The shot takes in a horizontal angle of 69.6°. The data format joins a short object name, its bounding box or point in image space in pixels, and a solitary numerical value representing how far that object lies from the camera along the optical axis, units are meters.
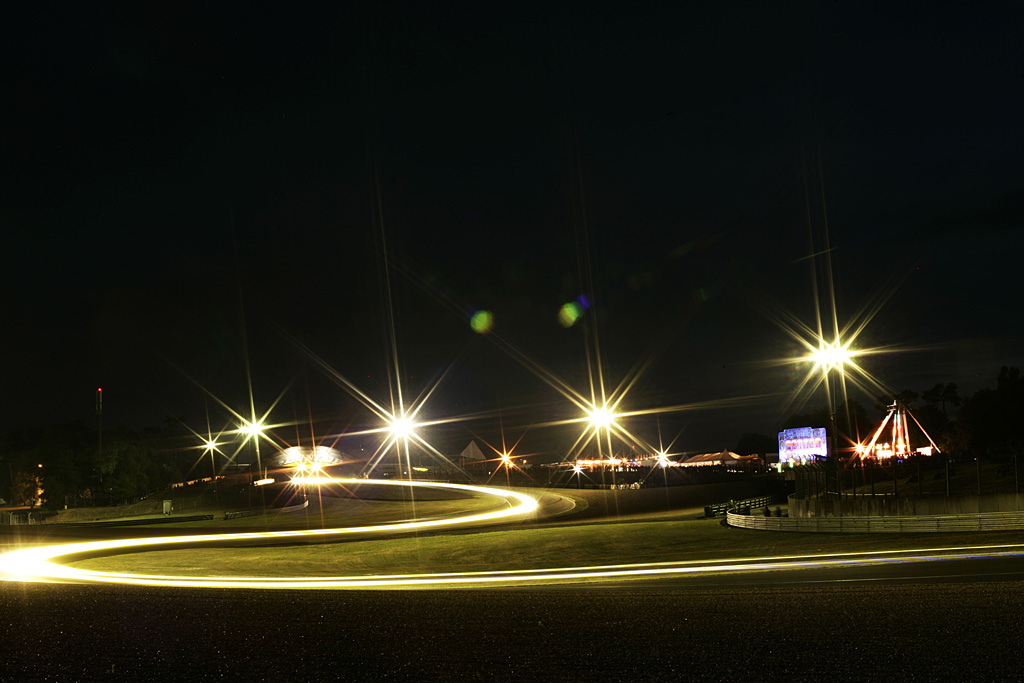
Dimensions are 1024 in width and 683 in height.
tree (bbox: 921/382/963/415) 123.44
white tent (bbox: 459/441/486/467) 140.00
